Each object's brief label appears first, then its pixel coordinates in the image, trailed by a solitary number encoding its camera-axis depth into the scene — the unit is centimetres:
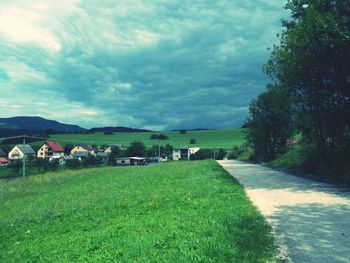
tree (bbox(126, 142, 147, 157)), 13462
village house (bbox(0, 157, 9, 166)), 14025
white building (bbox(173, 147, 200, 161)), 15975
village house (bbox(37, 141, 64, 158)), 16688
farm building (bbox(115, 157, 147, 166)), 13006
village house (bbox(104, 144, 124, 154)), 14149
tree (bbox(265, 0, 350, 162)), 2516
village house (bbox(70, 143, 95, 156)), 16575
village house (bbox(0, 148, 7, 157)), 15570
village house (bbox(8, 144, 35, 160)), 14990
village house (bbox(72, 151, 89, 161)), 15714
